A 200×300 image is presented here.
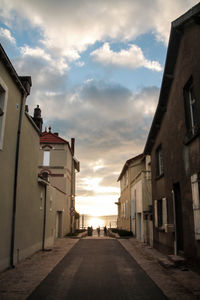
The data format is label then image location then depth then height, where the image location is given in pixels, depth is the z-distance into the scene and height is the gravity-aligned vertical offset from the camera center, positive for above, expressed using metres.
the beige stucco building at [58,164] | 30.12 +5.24
